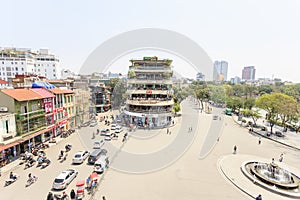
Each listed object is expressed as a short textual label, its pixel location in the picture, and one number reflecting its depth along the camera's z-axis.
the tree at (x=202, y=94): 68.92
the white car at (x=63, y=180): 13.41
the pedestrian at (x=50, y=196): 11.81
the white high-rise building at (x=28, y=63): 66.44
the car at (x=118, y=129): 30.00
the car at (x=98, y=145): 22.75
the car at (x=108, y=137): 26.31
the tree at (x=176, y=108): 44.68
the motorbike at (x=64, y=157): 19.15
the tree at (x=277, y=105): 29.20
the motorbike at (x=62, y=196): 12.07
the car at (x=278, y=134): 30.39
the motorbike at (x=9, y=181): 14.35
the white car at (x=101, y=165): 16.19
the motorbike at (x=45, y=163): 17.56
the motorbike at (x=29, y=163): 17.58
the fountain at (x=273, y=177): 14.37
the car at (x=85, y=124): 35.33
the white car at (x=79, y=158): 18.14
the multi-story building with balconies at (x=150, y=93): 35.09
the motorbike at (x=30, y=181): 14.23
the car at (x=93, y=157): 18.12
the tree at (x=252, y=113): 35.08
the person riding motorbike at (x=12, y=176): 14.88
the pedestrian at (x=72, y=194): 12.27
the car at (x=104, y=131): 29.37
